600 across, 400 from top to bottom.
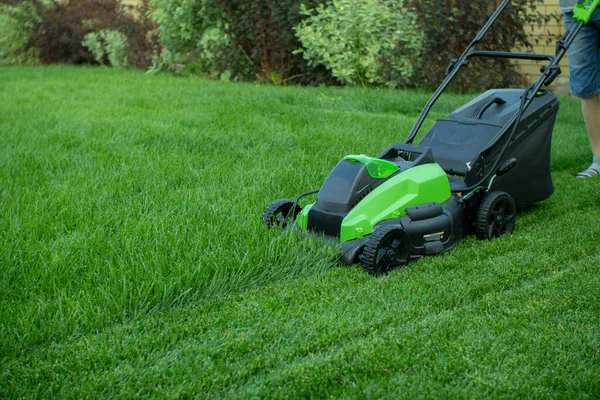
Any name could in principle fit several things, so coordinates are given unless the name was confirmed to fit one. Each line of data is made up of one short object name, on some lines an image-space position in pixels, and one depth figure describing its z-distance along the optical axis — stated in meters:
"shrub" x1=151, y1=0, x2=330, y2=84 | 9.39
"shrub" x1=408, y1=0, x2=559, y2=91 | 8.20
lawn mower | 3.24
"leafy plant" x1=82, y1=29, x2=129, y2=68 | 12.67
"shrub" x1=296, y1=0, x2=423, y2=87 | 8.47
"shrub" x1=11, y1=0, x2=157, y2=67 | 13.70
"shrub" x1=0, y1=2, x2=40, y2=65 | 13.95
